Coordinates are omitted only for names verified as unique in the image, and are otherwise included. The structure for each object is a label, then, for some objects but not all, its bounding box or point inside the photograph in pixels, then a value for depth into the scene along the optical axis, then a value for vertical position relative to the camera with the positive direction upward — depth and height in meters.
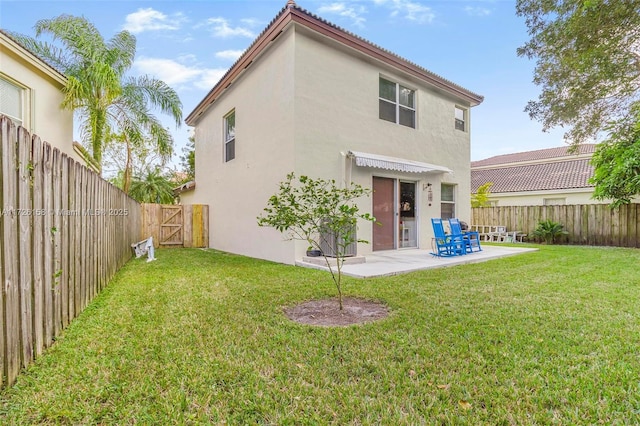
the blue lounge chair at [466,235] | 10.84 -0.80
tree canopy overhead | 10.55 +5.68
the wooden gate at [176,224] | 15.23 -0.63
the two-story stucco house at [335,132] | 9.41 +2.76
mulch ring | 4.50 -1.52
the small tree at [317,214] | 4.95 -0.04
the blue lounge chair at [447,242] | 10.18 -0.97
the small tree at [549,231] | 16.20 -0.96
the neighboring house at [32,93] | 9.29 +3.80
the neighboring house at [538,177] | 21.20 +2.73
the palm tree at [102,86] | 13.10 +5.50
